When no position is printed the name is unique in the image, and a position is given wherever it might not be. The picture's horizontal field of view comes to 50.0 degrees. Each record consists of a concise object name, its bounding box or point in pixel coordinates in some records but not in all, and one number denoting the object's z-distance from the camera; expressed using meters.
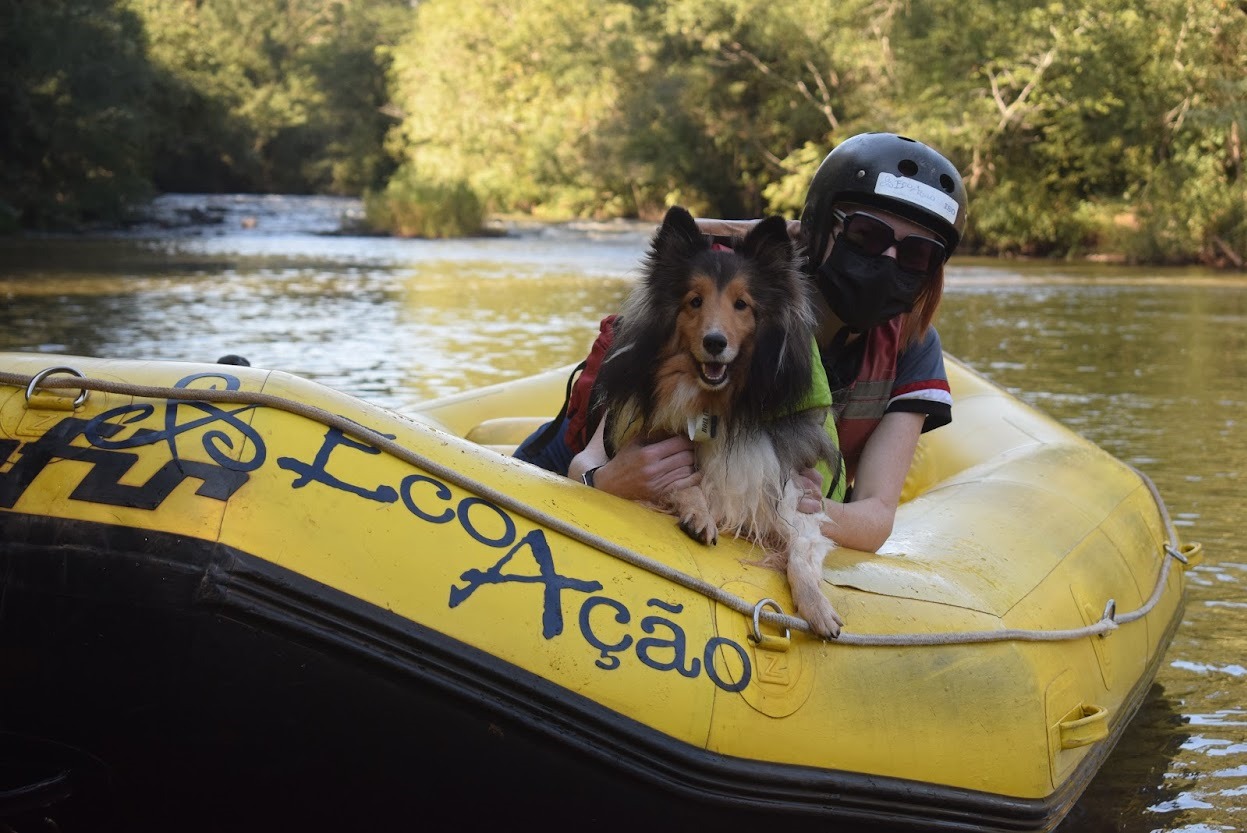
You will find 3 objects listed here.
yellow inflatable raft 2.44
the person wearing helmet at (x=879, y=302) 3.23
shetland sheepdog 2.79
